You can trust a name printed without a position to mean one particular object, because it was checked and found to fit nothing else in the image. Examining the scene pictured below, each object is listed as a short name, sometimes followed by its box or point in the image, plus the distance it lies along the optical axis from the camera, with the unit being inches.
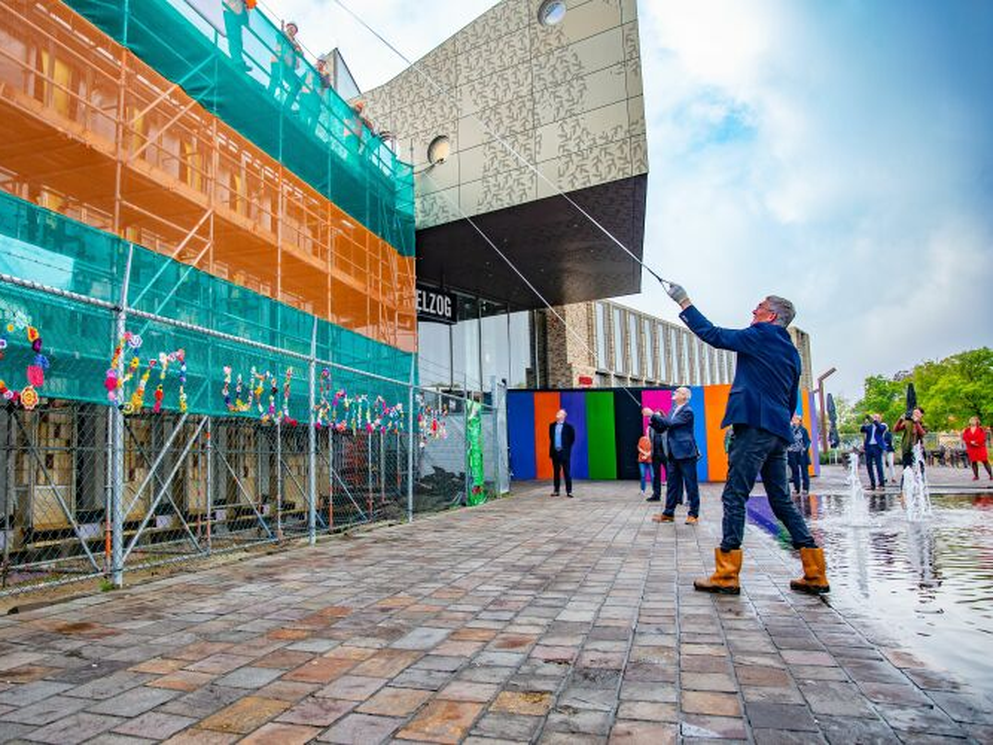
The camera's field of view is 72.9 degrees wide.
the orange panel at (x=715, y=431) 792.3
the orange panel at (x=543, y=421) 880.3
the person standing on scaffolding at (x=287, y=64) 474.6
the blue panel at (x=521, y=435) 890.1
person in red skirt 648.4
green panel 855.1
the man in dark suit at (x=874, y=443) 554.6
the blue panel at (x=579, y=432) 867.4
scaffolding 320.2
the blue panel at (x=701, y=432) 800.9
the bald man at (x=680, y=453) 345.1
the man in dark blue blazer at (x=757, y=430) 175.0
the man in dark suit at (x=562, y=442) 557.0
